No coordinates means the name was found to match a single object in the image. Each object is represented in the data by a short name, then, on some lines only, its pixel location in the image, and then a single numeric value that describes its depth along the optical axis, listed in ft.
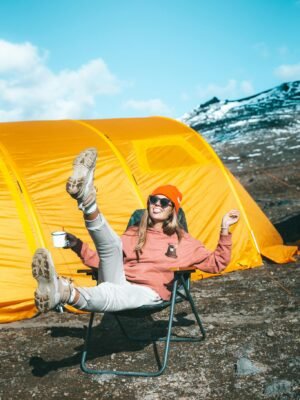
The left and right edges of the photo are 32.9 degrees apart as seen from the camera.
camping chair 15.39
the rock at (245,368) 15.20
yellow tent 21.95
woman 13.00
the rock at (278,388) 13.78
